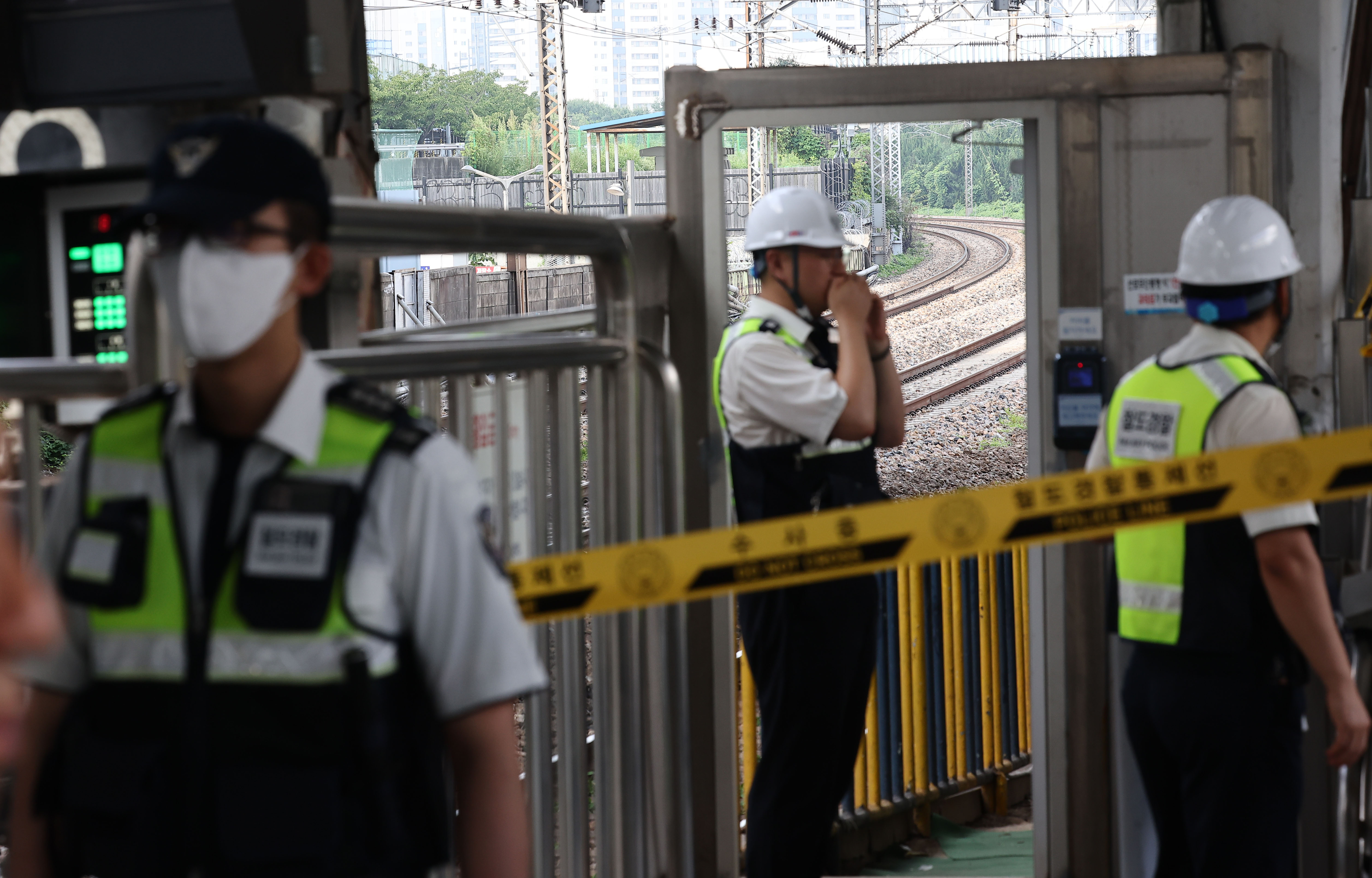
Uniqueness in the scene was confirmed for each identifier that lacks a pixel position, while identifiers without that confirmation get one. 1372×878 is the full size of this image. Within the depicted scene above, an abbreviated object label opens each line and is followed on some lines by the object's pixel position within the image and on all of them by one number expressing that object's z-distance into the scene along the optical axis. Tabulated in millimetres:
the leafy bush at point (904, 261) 74062
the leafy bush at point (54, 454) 32594
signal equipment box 7773
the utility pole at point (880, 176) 64937
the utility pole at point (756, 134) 56719
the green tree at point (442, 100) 112437
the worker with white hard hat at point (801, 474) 7250
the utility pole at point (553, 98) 56594
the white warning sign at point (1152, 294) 8164
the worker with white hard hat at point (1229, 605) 5496
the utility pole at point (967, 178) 94125
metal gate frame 8055
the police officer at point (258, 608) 3000
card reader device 8195
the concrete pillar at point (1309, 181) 8008
